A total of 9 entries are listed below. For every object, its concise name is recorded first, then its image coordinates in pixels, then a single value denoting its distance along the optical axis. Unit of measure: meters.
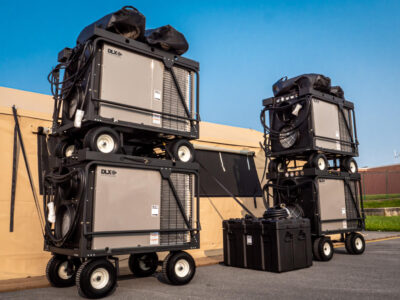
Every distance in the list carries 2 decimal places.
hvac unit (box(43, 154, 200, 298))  5.20
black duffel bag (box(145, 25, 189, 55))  6.30
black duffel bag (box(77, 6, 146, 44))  5.74
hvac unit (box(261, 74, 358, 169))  9.04
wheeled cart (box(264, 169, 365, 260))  8.59
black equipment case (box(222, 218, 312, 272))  7.08
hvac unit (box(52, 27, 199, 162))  5.56
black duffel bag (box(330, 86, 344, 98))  9.90
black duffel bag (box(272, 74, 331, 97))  9.17
